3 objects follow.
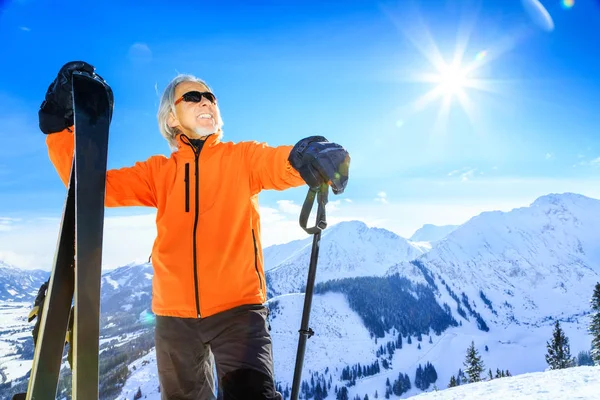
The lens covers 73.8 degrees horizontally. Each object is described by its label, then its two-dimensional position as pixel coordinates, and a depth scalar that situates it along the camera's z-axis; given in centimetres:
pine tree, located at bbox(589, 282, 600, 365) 3534
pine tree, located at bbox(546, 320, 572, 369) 4881
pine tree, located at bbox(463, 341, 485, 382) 4831
